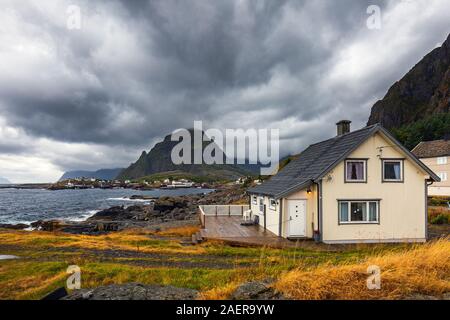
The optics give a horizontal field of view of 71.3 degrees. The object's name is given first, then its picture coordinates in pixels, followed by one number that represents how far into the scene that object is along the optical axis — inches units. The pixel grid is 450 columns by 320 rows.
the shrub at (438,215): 1139.3
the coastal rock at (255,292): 254.8
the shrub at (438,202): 1617.9
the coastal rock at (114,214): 2235.5
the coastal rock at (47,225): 1648.6
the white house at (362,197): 804.6
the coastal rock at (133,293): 266.7
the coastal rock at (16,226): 1764.5
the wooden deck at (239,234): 761.6
